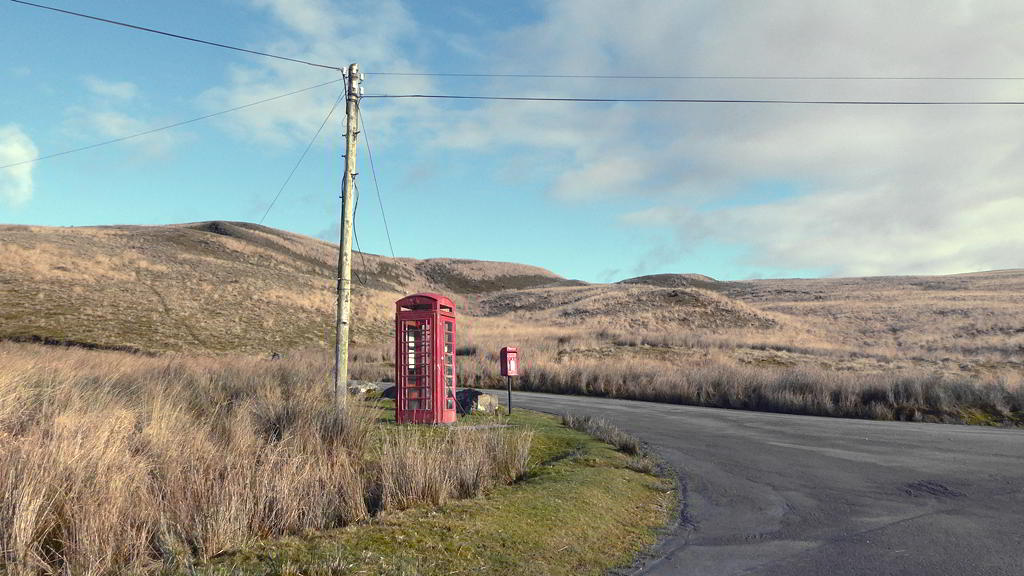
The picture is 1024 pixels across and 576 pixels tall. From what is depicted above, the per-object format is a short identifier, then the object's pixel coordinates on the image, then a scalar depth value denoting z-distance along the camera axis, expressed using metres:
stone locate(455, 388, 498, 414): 14.81
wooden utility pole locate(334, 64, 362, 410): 11.49
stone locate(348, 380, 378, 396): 16.62
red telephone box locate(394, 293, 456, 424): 13.09
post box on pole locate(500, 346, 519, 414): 15.23
